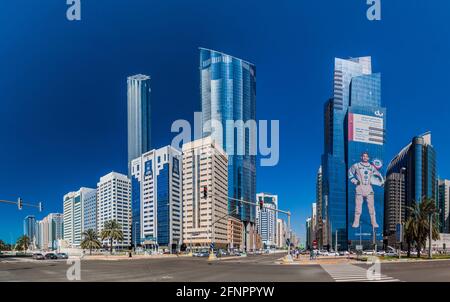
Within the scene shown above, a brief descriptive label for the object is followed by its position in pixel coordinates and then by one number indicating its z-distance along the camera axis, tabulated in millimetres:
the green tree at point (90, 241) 104375
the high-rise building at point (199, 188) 153375
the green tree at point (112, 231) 94750
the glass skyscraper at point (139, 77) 174800
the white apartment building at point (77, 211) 167388
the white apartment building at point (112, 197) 167638
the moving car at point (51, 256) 62225
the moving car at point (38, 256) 61522
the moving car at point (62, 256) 64662
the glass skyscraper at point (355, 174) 188125
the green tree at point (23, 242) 150612
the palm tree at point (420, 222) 60094
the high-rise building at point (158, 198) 166125
